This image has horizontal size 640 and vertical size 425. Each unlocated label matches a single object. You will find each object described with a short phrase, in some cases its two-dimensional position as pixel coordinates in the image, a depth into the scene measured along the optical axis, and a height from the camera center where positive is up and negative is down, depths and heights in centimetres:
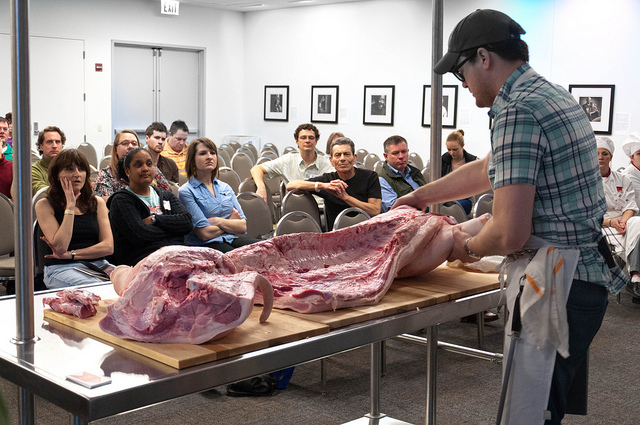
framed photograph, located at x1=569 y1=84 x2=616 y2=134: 1023 +59
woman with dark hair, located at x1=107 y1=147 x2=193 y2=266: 399 -50
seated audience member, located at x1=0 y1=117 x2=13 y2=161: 640 -8
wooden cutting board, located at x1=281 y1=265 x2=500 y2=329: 190 -49
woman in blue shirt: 461 -48
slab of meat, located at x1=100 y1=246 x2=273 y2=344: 164 -41
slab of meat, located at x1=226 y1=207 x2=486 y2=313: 199 -41
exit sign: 1371 +250
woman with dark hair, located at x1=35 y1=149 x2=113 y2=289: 367 -51
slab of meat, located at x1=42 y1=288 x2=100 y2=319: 186 -47
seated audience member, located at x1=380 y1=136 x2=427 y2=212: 588 -31
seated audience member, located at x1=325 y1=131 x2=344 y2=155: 869 +0
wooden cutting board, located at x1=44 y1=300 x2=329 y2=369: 156 -50
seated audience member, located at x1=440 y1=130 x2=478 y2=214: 653 -14
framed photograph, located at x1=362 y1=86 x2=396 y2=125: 1307 +62
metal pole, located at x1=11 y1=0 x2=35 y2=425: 167 -9
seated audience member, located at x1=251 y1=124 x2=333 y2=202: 654 -26
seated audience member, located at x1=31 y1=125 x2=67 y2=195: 569 -11
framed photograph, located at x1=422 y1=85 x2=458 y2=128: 1199 +57
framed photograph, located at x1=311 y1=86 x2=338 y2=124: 1401 +66
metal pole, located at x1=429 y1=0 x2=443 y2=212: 265 +20
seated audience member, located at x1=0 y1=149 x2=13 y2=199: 540 -37
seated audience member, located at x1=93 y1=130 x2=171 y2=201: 464 -34
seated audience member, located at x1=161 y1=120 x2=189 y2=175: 766 -14
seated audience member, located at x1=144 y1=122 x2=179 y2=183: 649 -16
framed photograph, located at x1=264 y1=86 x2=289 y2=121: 1486 +70
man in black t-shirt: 535 -39
